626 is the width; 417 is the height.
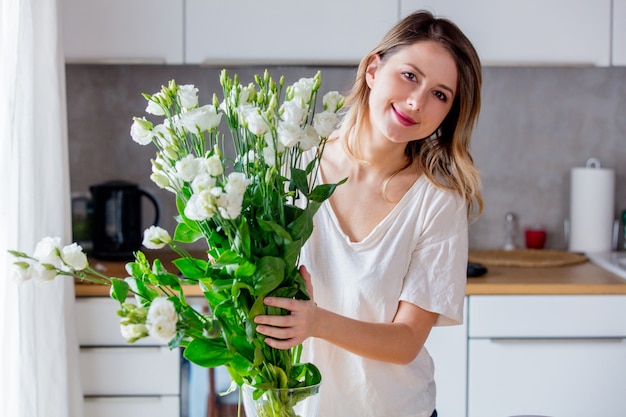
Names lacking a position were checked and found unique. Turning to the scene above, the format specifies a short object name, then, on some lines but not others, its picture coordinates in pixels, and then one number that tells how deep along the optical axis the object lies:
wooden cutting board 2.93
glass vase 1.14
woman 1.50
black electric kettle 2.87
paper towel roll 3.09
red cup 3.20
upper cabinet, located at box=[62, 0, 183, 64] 2.80
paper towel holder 3.21
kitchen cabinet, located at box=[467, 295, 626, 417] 2.62
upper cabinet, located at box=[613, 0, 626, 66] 2.84
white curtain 2.07
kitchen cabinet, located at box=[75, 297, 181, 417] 2.62
